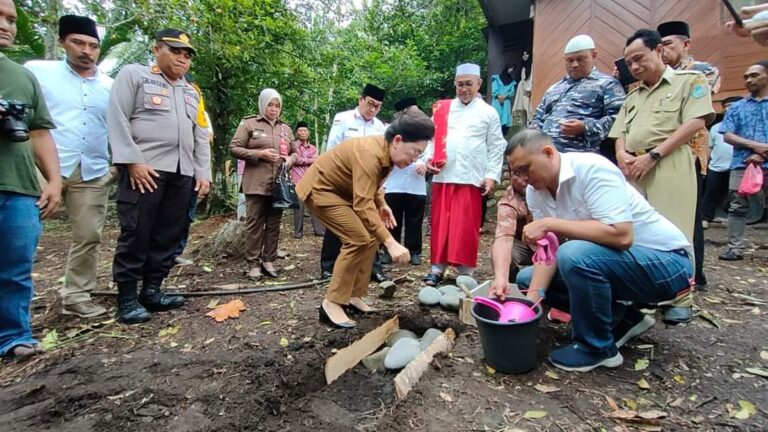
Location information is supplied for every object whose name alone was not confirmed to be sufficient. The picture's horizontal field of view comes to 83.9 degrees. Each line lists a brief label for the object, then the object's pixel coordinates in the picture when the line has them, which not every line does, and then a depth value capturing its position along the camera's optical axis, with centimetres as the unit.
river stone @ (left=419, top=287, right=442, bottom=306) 326
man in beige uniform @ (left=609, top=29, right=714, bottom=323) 279
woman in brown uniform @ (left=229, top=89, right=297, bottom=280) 413
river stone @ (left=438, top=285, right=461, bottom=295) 329
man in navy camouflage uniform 315
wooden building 597
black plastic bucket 204
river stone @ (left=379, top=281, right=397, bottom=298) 354
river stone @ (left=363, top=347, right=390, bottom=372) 243
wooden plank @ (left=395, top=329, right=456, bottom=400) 202
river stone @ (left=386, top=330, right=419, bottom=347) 276
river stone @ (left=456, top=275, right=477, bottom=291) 344
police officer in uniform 290
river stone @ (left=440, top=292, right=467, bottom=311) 312
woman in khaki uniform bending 272
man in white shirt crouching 205
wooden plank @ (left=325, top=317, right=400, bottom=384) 232
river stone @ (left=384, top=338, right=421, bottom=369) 232
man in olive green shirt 230
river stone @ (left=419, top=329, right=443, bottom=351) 249
